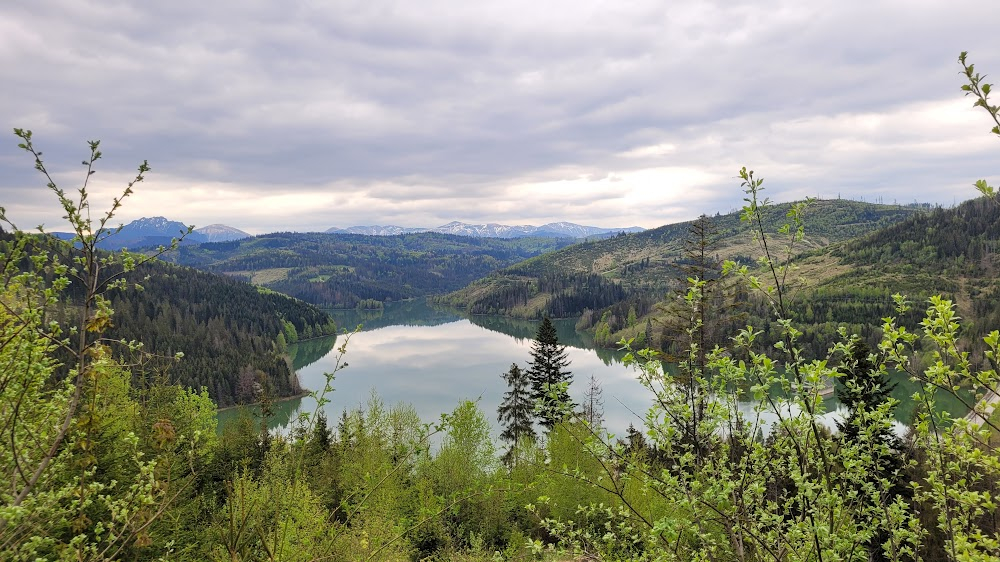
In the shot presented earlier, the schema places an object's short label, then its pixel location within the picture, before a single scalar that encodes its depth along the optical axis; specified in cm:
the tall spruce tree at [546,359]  3212
